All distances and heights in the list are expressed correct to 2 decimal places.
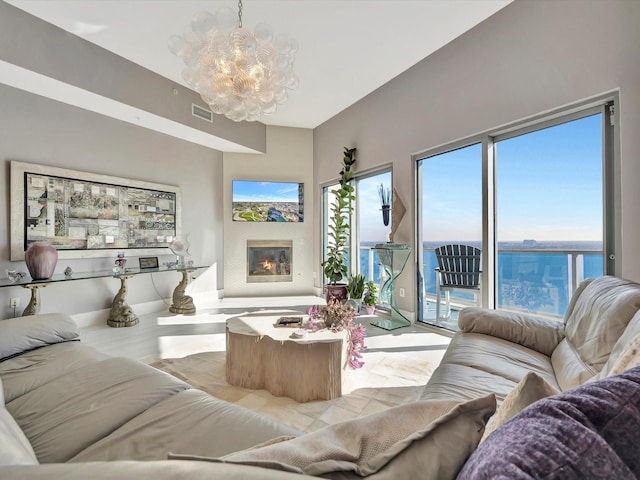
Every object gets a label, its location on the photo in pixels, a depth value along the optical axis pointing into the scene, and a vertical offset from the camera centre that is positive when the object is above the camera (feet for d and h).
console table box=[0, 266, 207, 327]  10.71 -2.01
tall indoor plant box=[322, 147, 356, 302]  16.33 +0.60
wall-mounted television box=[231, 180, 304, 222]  19.53 +2.73
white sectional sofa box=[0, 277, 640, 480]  1.40 -1.51
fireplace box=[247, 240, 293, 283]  19.83 -0.99
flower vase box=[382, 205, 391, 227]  15.40 +1.53
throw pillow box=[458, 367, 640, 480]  1.24 -0.83
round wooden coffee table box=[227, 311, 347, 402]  7.05 -2.71
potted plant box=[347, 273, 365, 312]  15.74 -2.23
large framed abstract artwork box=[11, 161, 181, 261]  11.35 +1.37
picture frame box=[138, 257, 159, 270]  15.02 -0.84
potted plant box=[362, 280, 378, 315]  15.75 -2.63
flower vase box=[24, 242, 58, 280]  10.77 -0.51
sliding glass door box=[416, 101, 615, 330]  8.34 +1.18
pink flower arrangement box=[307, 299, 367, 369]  7.92 -2.01
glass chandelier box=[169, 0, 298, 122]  7.66 +4.69
